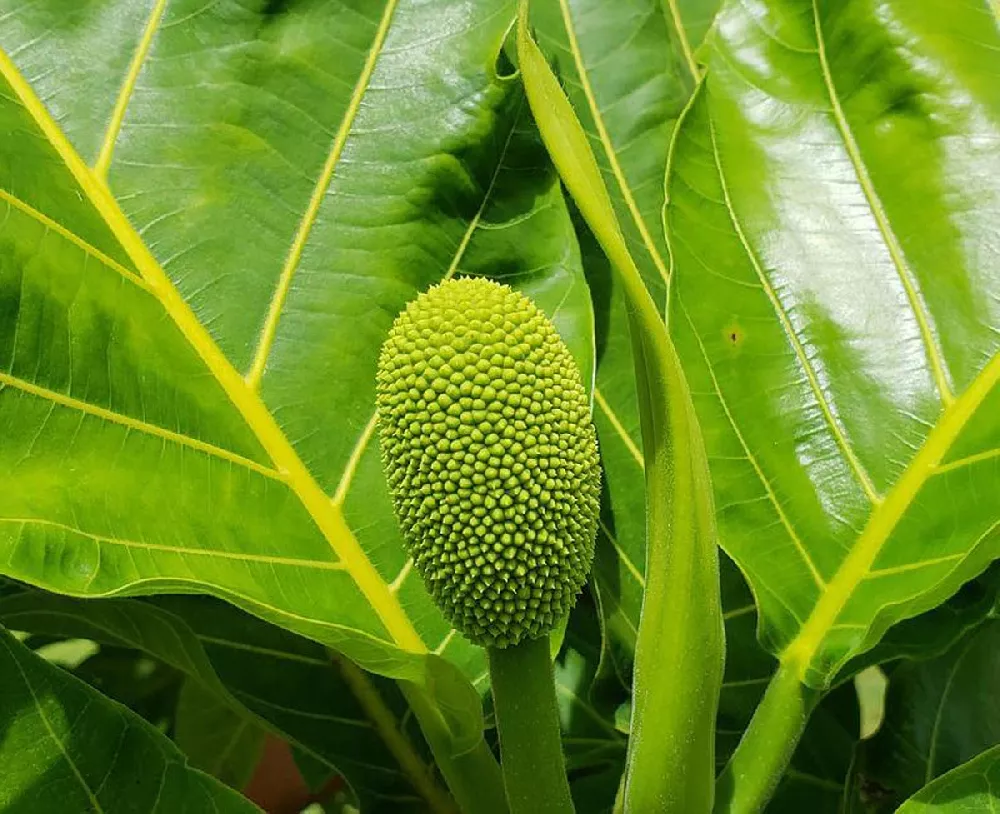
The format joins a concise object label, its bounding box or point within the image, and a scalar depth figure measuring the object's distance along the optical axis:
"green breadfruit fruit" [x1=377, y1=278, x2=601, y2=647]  0.53
